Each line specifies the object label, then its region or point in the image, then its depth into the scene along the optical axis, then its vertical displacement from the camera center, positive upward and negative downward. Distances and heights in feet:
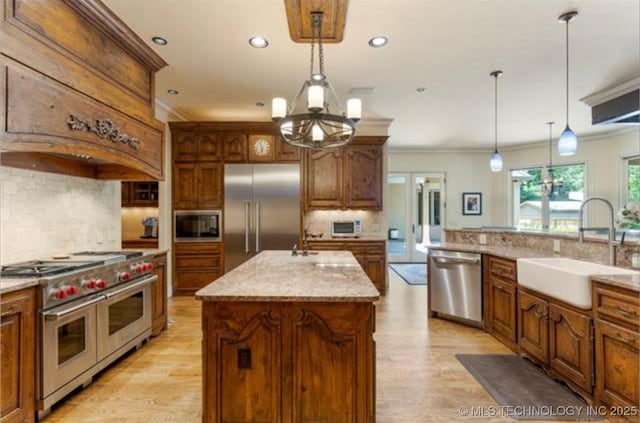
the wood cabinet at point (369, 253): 16.34 -1.93
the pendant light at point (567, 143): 11.16 +2.58
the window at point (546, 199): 22.47 +1.21
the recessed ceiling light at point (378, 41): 9.25 +5.22
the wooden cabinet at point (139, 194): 19.27 +1.43
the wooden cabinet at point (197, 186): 16.33 +1.61
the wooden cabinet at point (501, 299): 9.97 -2.79
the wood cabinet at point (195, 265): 16.19 -2.47
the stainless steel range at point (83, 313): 6.63 -2.37
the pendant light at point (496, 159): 13.03 +2.63
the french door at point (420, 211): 26.30 +0.42
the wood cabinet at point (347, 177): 17.12 +2.13
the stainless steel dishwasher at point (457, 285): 11.84 -2.72
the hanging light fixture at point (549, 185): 16.35 +1.58
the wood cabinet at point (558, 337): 7.13 -3.12
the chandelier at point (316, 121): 6.95 +2.24
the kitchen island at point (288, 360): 5.87 -2.68
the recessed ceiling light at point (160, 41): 9.35 +5.31
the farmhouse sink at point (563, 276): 7.12 -1.52
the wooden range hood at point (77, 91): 5.89 +2.95
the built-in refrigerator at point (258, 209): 16.40 +0.41
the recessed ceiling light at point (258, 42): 9.29 +5.26
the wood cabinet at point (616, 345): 6.08 -2.65
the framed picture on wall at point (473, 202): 26.09 +1.13
